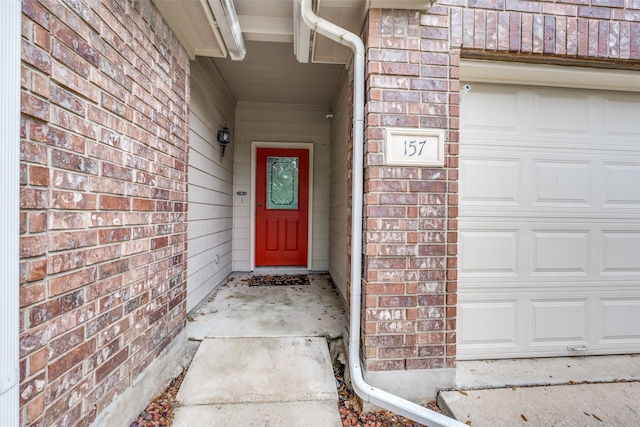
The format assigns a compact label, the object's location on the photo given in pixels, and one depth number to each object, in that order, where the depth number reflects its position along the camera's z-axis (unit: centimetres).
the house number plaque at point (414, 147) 152
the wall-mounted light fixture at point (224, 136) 300
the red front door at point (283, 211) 388
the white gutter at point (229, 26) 157
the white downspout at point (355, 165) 155
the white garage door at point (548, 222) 178
